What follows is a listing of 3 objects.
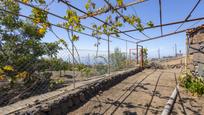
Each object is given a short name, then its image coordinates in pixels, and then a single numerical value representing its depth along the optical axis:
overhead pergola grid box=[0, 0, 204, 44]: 2.74
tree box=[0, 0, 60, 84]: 4.48
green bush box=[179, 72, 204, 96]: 4.97
